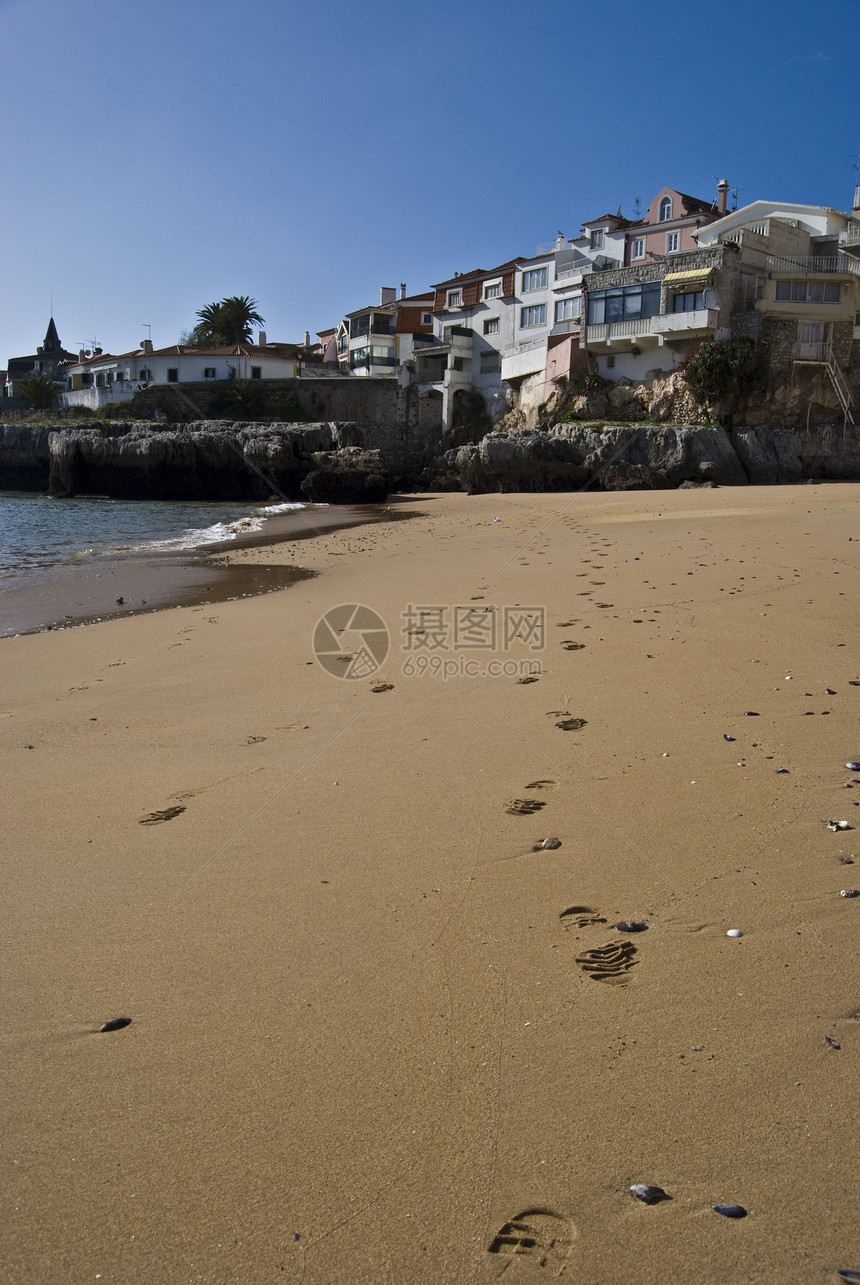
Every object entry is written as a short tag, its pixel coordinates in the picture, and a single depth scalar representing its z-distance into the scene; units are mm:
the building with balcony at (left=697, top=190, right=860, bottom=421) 33750
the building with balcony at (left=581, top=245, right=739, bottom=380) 34312
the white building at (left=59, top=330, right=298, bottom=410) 58875
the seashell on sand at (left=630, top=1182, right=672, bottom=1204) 1921
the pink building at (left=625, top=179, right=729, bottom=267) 42094
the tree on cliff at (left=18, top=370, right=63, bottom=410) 65312
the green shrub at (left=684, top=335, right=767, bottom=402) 33312
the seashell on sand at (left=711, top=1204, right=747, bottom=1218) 1872
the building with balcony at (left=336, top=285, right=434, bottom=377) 56406
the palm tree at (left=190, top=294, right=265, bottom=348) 67750
